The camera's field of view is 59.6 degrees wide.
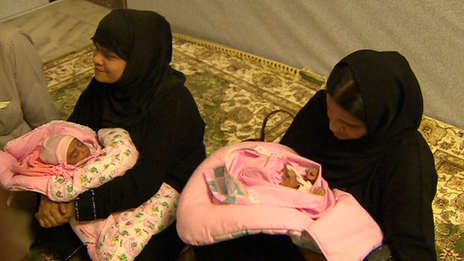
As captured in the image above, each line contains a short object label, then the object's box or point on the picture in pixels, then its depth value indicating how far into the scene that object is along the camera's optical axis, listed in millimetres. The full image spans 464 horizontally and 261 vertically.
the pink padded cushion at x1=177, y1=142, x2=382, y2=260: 1083
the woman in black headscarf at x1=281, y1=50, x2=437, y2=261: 1107
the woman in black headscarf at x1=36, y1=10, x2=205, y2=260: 1361
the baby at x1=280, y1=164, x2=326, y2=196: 1219
